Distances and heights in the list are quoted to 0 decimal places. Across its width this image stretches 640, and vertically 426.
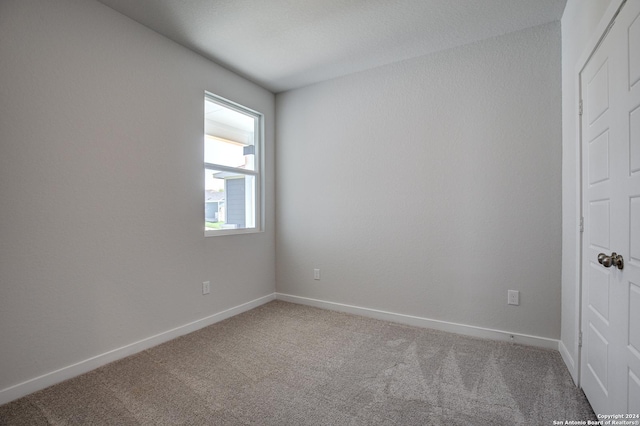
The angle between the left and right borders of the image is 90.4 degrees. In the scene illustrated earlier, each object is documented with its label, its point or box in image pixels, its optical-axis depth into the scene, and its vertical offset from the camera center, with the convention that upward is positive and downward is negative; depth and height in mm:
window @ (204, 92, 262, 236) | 3238 +470
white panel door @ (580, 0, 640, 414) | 1308 -24
